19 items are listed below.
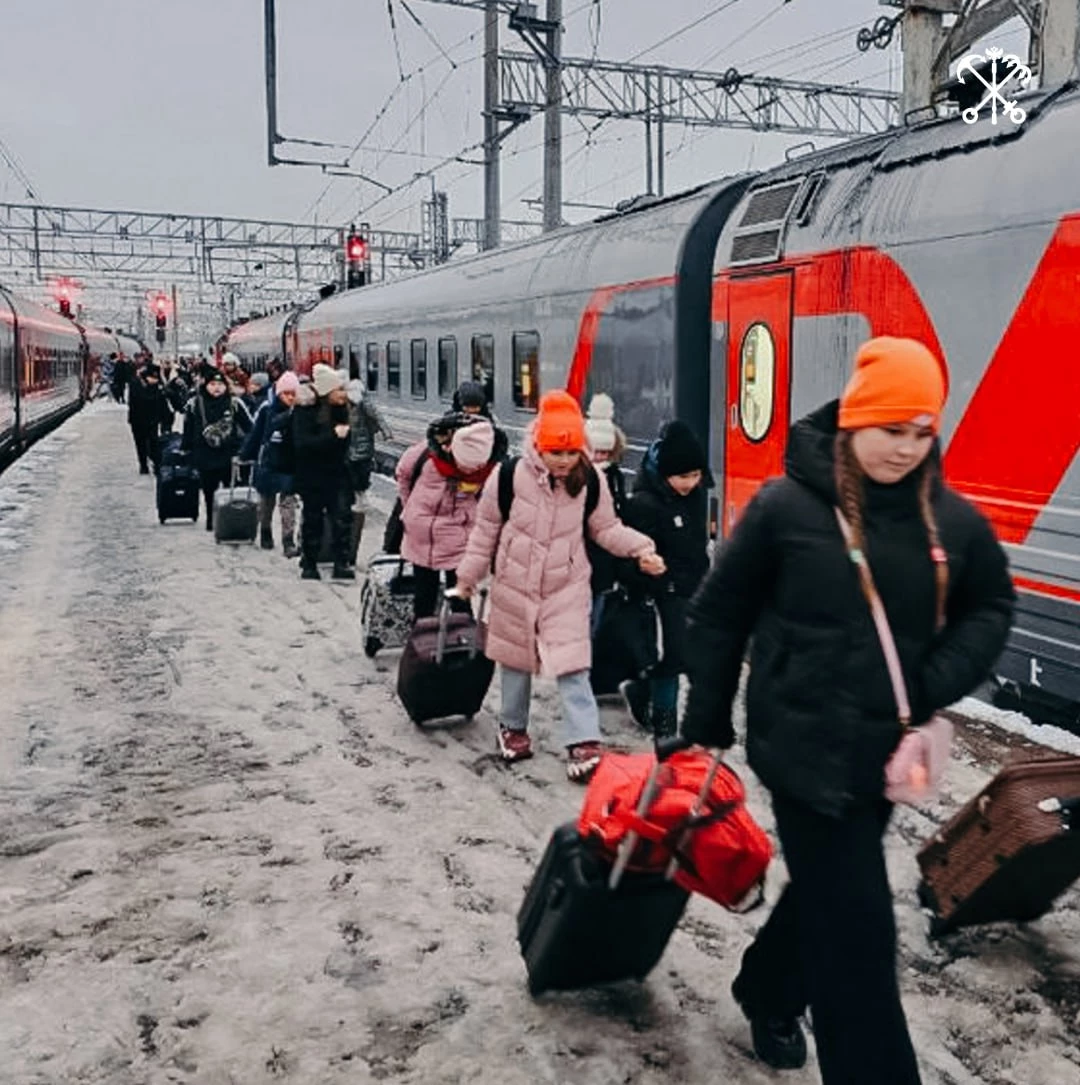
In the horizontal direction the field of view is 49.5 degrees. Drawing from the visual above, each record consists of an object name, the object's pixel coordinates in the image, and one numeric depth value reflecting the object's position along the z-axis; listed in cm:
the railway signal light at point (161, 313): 5731
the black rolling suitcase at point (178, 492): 1271
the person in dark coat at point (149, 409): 1695
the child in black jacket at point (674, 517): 521
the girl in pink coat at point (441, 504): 631
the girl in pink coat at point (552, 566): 498
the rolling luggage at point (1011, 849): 339
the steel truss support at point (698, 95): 2008
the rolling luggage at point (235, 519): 1138
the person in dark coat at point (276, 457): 941
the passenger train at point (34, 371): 2156
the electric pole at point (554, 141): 1672
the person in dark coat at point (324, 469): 905
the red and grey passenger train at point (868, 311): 507
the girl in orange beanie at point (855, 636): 240
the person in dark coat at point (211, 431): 1191
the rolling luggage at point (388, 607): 703
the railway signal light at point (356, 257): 2673
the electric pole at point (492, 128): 1884
